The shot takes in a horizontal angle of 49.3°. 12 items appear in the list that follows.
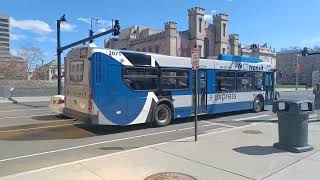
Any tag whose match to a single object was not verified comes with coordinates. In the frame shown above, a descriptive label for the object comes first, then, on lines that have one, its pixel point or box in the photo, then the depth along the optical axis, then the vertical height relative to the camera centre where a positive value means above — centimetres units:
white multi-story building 10822 +1639
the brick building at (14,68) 6494 +279
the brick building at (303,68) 10850 +471
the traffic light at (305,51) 4176 +380
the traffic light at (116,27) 2461 +393
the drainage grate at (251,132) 1104 -156
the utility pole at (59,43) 2608 +316
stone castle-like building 7706 +1087
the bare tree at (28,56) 6806 +523
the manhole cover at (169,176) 611 -166
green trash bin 790 -91
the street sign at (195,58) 916 +66
